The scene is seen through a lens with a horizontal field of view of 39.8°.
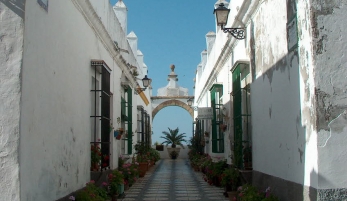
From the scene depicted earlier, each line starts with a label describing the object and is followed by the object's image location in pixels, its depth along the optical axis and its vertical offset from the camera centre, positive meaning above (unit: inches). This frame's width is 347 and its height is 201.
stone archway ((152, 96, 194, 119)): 1175.6 +106.2
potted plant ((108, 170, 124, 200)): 349.4 -26.5
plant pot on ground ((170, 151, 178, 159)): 1154.0 -17.8
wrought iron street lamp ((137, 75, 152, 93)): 661.9 +91.0
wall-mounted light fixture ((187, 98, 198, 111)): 1140.5 +106.1
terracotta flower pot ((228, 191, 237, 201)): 333.6 -33.7
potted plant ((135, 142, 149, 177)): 588.3 -12.0
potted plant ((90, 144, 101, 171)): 333.7 -6.6
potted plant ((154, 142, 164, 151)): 1194.0 +0.5
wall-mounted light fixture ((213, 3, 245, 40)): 342.0 +93.7
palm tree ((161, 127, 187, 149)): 1259.2 +23.7
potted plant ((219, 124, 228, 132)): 455.4 +18.8
